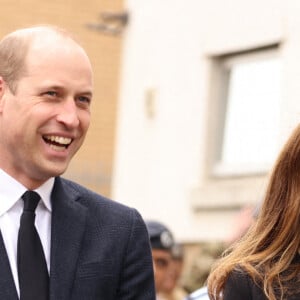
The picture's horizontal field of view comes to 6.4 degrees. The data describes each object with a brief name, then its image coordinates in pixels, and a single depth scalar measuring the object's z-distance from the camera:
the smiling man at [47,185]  7.83
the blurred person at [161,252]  14.33
